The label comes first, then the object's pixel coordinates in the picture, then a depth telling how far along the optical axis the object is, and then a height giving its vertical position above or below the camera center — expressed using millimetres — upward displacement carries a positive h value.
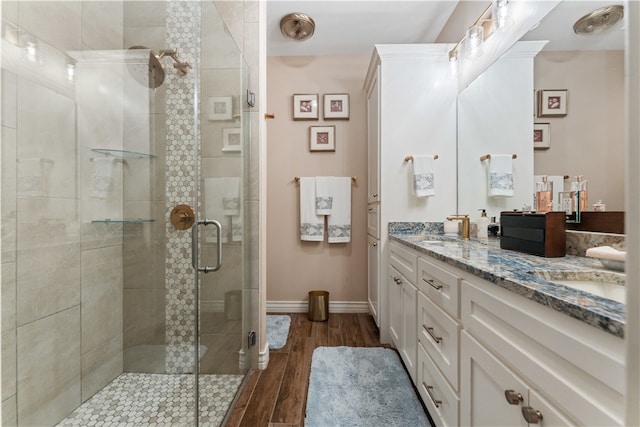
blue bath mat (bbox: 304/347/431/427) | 1358 -992
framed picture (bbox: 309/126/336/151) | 2855 +712
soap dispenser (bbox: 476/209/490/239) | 1843 -112
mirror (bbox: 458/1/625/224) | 1075 +454
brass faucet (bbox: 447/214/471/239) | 1955 -105
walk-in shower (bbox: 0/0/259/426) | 1136 -14
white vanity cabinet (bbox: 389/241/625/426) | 521 -371
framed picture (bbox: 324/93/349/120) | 2846 +1031
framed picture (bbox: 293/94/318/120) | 2865 +1045
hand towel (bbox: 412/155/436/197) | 2141 +252
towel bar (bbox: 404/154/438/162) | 2195 +402
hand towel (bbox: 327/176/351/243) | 2787 -5
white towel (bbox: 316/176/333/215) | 2762 +140
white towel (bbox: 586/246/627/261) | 868 -138
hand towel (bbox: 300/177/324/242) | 2785 -64
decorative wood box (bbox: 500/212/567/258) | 1141 -100
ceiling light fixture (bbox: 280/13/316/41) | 2379 +1575
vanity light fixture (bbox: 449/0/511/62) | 1655 +1149
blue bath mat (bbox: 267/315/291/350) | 2174 -1015
